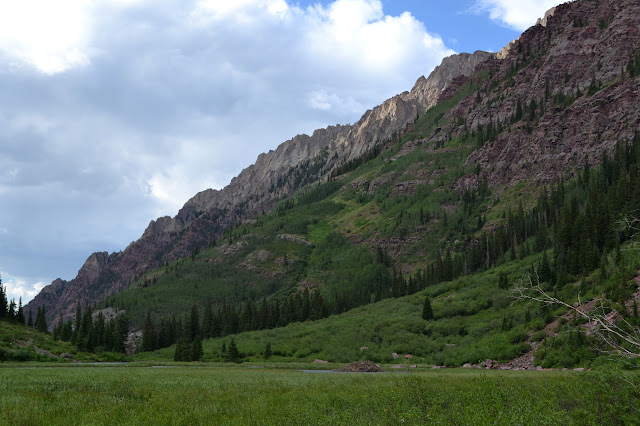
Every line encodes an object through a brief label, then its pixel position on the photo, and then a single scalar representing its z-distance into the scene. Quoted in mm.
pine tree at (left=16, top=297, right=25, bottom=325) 131850
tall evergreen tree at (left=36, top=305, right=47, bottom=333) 145100
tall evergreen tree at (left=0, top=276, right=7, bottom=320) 126938
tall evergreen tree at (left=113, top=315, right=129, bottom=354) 120375
